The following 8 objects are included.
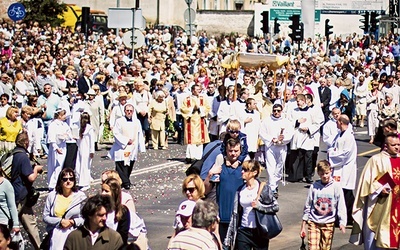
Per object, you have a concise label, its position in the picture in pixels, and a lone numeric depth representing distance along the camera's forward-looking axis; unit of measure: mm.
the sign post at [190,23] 42344
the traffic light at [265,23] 48875
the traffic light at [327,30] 52812
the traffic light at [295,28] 41406
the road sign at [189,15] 41694
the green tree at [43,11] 54031
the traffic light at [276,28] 49869
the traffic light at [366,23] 58388
